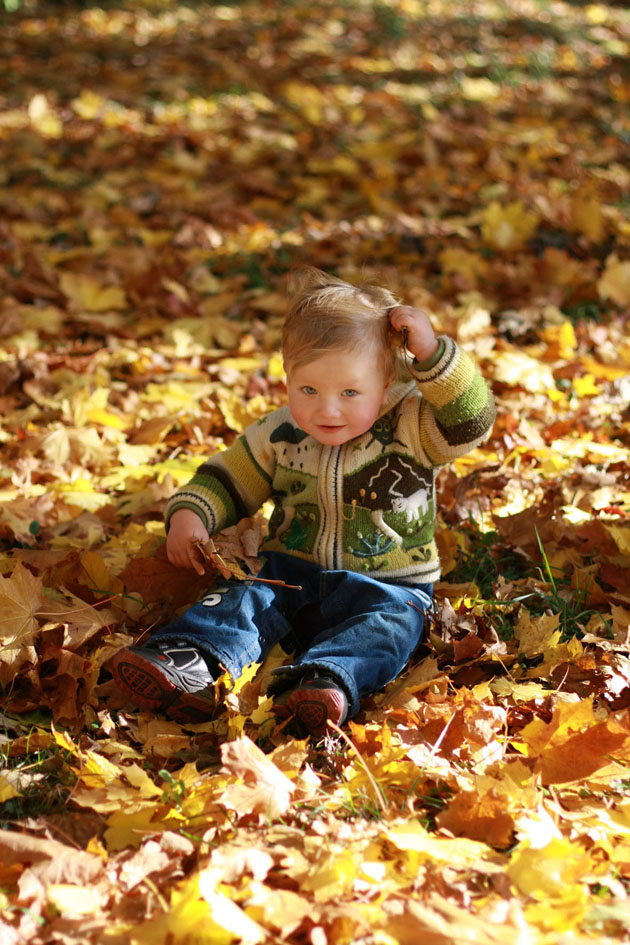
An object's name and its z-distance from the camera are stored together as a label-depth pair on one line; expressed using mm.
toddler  3045
